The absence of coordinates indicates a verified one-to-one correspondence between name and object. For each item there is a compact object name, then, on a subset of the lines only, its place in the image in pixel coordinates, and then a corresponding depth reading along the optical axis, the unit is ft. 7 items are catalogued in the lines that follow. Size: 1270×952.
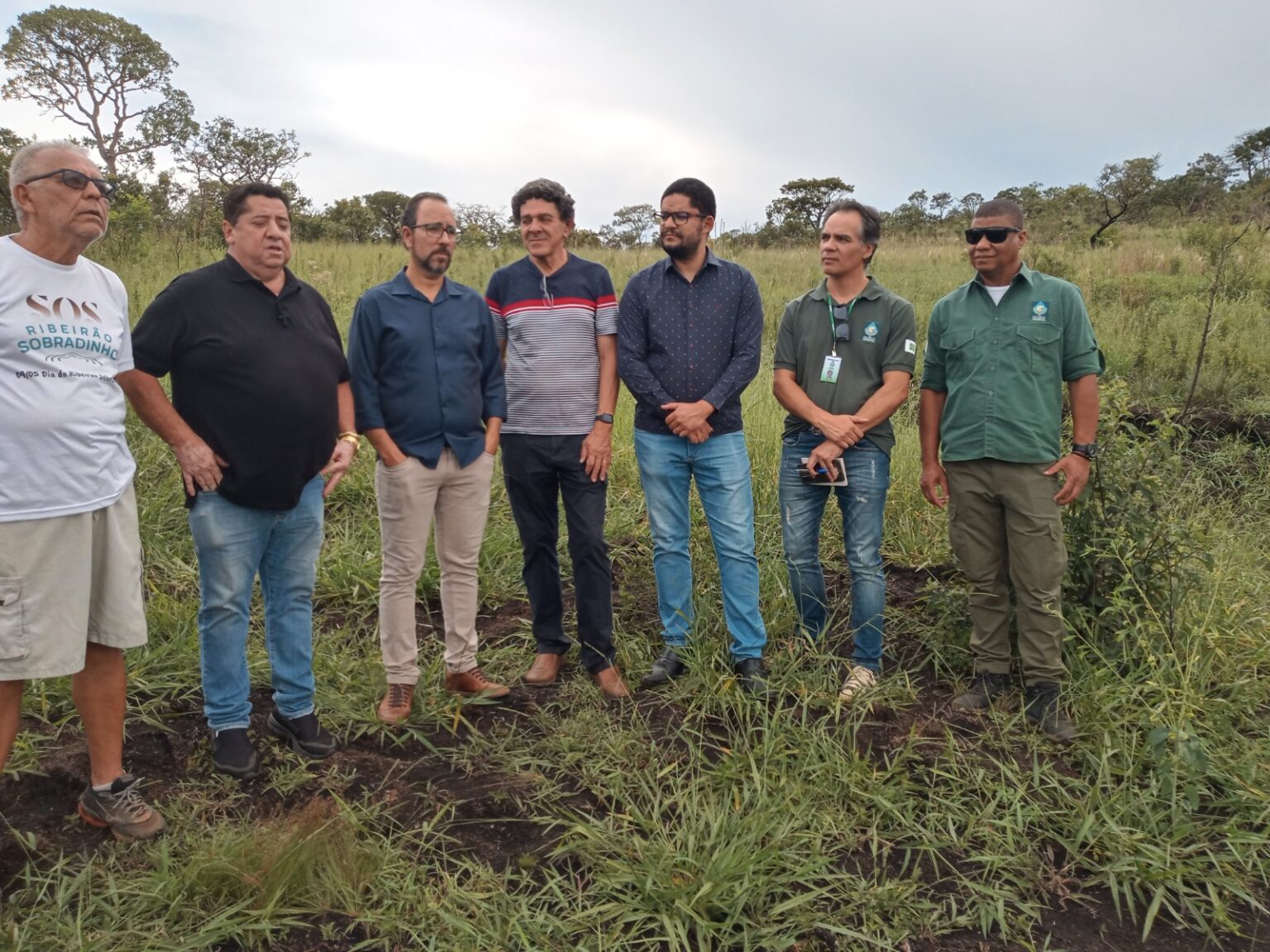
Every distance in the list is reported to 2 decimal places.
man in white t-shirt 7.96
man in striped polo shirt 11.96
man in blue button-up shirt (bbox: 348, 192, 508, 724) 11.03
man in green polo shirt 11.82
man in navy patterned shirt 11.98
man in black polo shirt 9.50
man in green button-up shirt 11.29
